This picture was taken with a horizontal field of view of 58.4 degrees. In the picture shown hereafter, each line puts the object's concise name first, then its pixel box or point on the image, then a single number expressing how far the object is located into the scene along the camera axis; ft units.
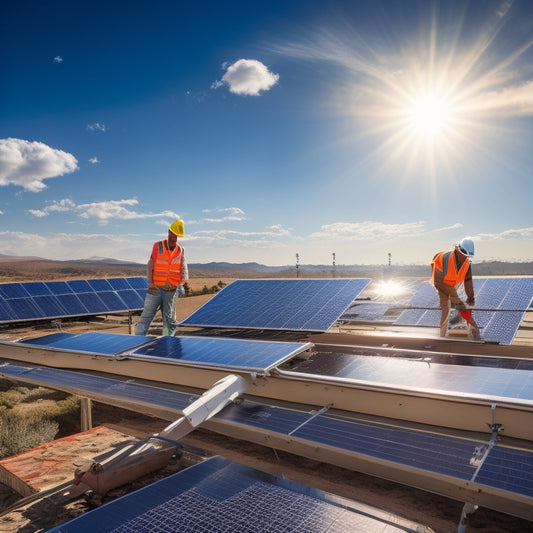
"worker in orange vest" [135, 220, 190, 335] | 34.19
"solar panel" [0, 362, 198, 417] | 19.07
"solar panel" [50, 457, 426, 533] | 9.93
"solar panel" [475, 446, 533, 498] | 10.91
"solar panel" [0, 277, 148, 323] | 49.69
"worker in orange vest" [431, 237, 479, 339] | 31.76
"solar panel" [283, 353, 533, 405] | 15.49
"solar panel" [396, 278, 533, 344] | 32.58
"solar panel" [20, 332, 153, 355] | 26.10
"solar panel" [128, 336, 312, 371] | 20.11
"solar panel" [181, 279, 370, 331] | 34.86
